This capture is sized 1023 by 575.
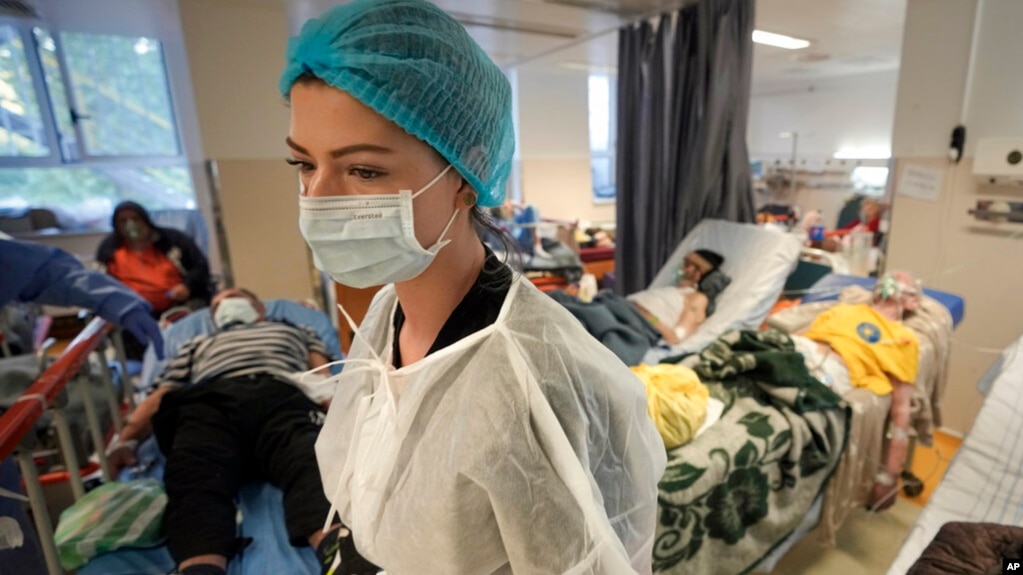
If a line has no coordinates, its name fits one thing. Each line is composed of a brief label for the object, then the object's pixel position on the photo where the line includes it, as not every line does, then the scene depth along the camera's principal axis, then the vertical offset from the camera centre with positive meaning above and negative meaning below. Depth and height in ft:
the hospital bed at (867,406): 6.01 -3.17
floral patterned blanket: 4.67 -2.92
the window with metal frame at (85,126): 12.96 +1.66
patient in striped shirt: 4.50 -2.61
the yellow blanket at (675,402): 4.97 -2.36
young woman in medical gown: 2.14 -0.74
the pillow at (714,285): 9.00 -2.16
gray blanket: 7.13 -2.31
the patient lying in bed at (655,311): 7.22 -2.34
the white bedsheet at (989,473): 5.00 -3.40
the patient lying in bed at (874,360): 6.34 -2.53
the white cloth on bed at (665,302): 8.87 -2.42
